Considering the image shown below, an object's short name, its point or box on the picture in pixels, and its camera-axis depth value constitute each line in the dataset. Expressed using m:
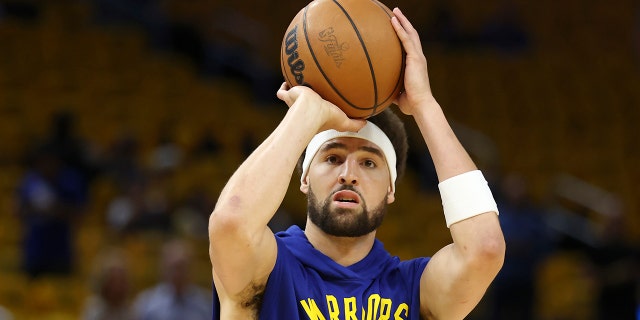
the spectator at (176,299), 13.36
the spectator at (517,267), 17.92
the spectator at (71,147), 18.70
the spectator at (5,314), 15.51
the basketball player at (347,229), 6.81
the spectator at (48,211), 17.12
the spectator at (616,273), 17.64
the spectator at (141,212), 18.09
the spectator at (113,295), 13.30
